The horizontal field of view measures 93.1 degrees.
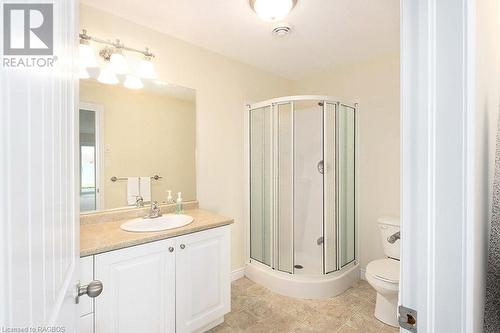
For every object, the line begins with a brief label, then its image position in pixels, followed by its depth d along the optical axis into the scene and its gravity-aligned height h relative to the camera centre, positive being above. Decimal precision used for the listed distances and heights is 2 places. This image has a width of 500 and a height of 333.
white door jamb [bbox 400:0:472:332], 0.57 +0.01
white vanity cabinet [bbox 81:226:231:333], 1.33 -0.78
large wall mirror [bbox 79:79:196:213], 1.77 +0.19
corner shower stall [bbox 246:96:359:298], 2.47 -0.35
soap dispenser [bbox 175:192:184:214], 2.13 -0.37
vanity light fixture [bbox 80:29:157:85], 1.69 +0.80
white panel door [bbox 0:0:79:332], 0.30 -0.04
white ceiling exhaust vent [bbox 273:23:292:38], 1.99 +1.16
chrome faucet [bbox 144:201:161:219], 1.93 -0.38
